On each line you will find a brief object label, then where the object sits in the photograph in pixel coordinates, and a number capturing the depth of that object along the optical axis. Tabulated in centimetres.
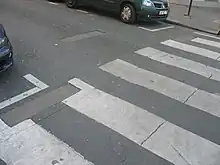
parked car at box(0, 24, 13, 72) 330
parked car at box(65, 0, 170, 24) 627
